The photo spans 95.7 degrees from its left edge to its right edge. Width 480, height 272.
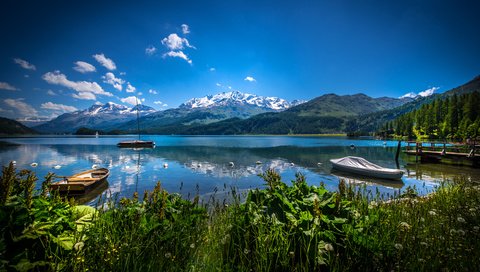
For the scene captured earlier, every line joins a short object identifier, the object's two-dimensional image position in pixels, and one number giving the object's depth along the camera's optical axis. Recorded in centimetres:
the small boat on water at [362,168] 2819
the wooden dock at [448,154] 3945
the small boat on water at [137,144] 9075
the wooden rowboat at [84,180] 1906
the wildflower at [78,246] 301
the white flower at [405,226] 428
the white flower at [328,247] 332
